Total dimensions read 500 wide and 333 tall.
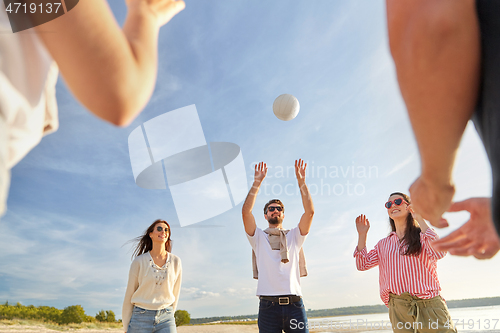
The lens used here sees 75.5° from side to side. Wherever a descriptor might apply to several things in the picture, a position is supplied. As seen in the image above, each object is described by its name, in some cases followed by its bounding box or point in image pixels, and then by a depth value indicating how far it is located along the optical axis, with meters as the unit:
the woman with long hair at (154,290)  5.60
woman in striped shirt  4.86
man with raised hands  5.66
